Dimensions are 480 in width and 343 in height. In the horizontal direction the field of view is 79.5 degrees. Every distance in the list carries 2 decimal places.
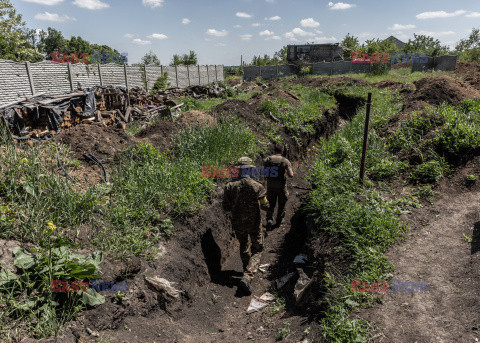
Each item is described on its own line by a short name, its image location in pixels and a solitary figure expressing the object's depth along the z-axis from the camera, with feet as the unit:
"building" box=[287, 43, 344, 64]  130.00
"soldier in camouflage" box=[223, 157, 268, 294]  16.56
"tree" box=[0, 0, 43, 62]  70.30
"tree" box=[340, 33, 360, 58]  131.13
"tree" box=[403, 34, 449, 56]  111.96
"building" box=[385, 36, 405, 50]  224.84
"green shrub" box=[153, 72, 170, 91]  66.29
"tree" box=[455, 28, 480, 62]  150.20
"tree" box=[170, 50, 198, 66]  135.89
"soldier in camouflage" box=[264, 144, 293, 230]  21.33
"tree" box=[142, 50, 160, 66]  134.61
